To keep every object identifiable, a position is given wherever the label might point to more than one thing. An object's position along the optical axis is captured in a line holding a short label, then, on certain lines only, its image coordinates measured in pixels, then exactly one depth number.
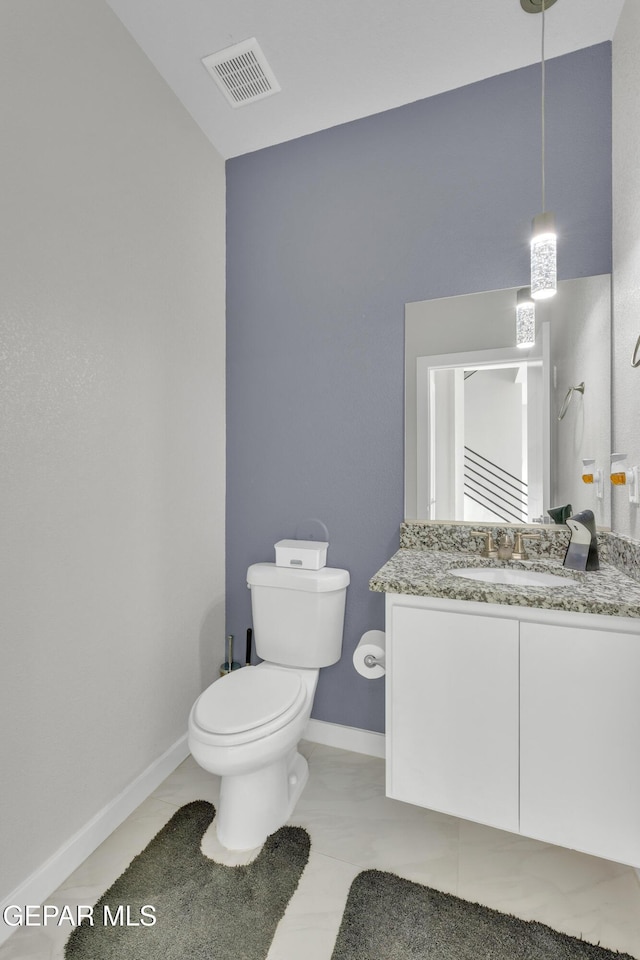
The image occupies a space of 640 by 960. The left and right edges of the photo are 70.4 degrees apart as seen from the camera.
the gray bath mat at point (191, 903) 1.13
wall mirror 1.63
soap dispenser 1.45
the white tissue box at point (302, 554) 1.89
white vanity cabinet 1.14
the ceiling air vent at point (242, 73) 1.66
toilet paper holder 1.65
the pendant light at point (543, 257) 1.37
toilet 1.36
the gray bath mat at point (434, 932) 1.13
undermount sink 1.46
